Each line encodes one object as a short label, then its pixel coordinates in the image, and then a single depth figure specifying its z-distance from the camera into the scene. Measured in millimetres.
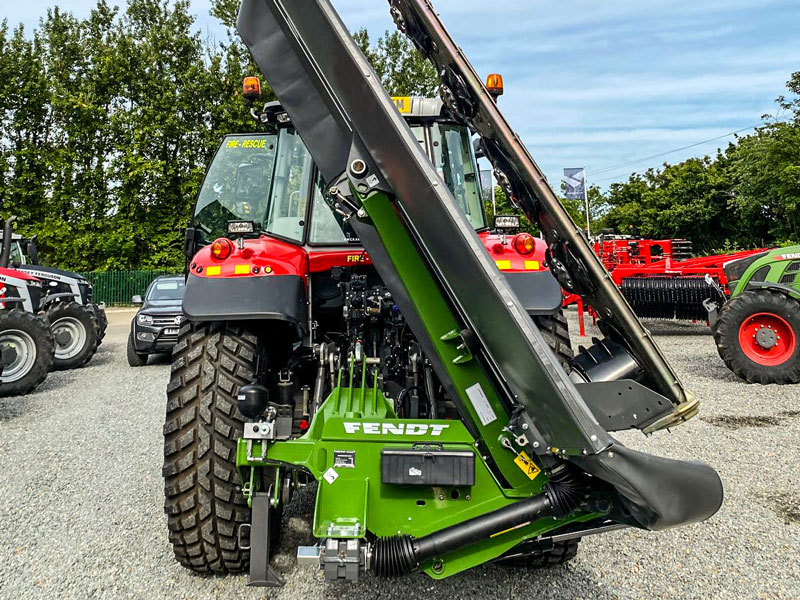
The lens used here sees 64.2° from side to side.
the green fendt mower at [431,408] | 2100
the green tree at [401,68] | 30328
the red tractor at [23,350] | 7844
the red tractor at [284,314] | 2840
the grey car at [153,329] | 10141
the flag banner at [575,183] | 24625
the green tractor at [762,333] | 7695
